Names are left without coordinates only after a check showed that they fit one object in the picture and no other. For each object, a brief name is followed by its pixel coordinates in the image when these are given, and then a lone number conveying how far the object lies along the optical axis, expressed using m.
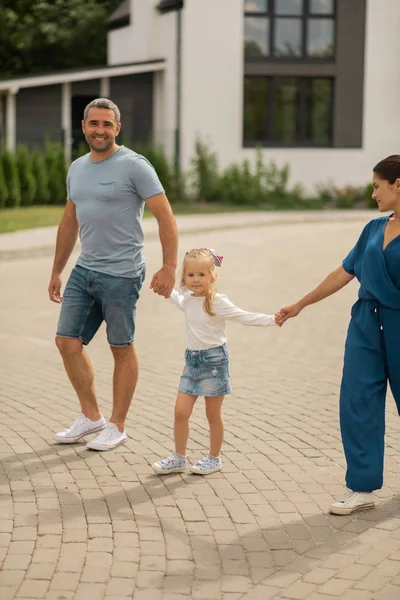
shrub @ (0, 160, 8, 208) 28.17
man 6.31
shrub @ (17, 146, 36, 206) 28.94
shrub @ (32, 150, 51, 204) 29.20
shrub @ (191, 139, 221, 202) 31.53
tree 46.34
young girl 6.02
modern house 33.16
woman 5.34
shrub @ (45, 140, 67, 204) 29.56
